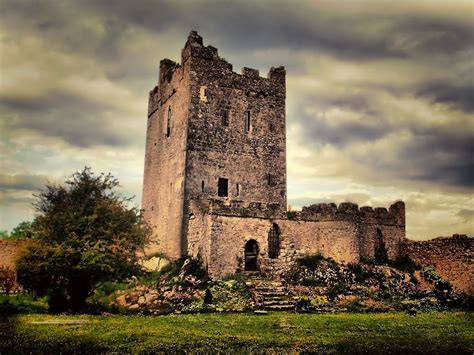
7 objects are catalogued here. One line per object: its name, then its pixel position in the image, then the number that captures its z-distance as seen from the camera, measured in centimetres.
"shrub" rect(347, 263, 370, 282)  2825
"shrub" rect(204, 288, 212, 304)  2420
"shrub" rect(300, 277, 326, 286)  2739
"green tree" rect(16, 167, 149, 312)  2161
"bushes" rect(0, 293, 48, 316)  2118
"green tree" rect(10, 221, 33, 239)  3921
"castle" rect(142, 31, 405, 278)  2898
